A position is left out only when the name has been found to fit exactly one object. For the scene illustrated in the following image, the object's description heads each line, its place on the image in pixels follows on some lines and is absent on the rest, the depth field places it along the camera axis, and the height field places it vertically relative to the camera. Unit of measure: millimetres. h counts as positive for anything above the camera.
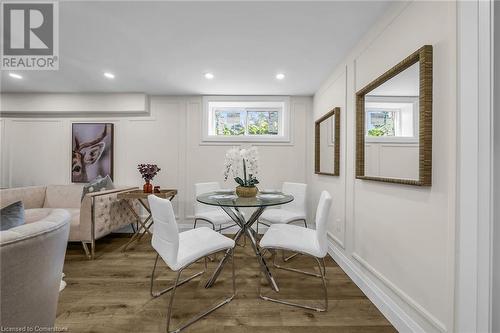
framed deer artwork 3697 +251
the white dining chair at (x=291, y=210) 2699 -604
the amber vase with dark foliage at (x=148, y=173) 3244 -108
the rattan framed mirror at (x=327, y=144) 2578 +301
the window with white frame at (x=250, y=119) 3754 +840
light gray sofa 2682 -575
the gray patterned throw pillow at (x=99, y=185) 3042 -291
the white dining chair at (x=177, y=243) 1479 -614
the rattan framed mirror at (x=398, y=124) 1289 +310
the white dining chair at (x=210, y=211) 2705 -617
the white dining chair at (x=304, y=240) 1729 -638
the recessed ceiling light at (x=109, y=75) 2889 +1228
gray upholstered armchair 774 -414
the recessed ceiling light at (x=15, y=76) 2870 +1209
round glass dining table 1916 -331
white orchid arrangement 2305 +55
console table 3029 -453
